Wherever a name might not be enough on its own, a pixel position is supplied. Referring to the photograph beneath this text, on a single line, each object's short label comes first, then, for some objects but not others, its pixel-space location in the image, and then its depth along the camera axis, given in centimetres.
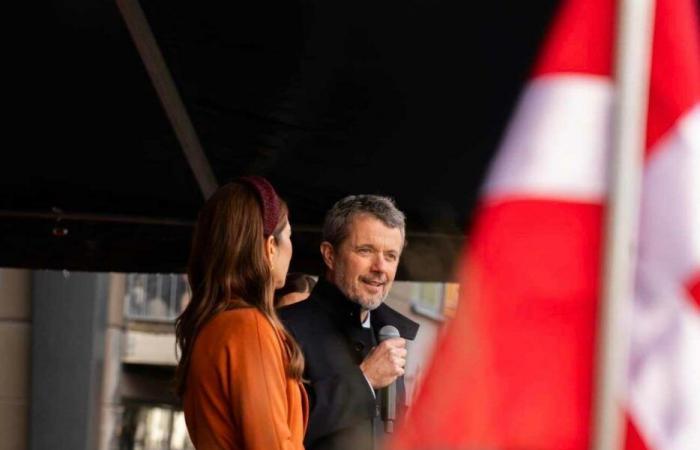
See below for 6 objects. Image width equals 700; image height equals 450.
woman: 618
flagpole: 381
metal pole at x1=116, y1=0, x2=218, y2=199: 859
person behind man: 928
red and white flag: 393
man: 722
